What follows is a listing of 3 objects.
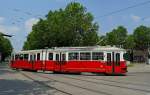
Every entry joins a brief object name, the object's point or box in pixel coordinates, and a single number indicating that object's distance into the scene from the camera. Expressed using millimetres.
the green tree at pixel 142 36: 46365
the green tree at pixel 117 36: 42094
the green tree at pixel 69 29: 22956
